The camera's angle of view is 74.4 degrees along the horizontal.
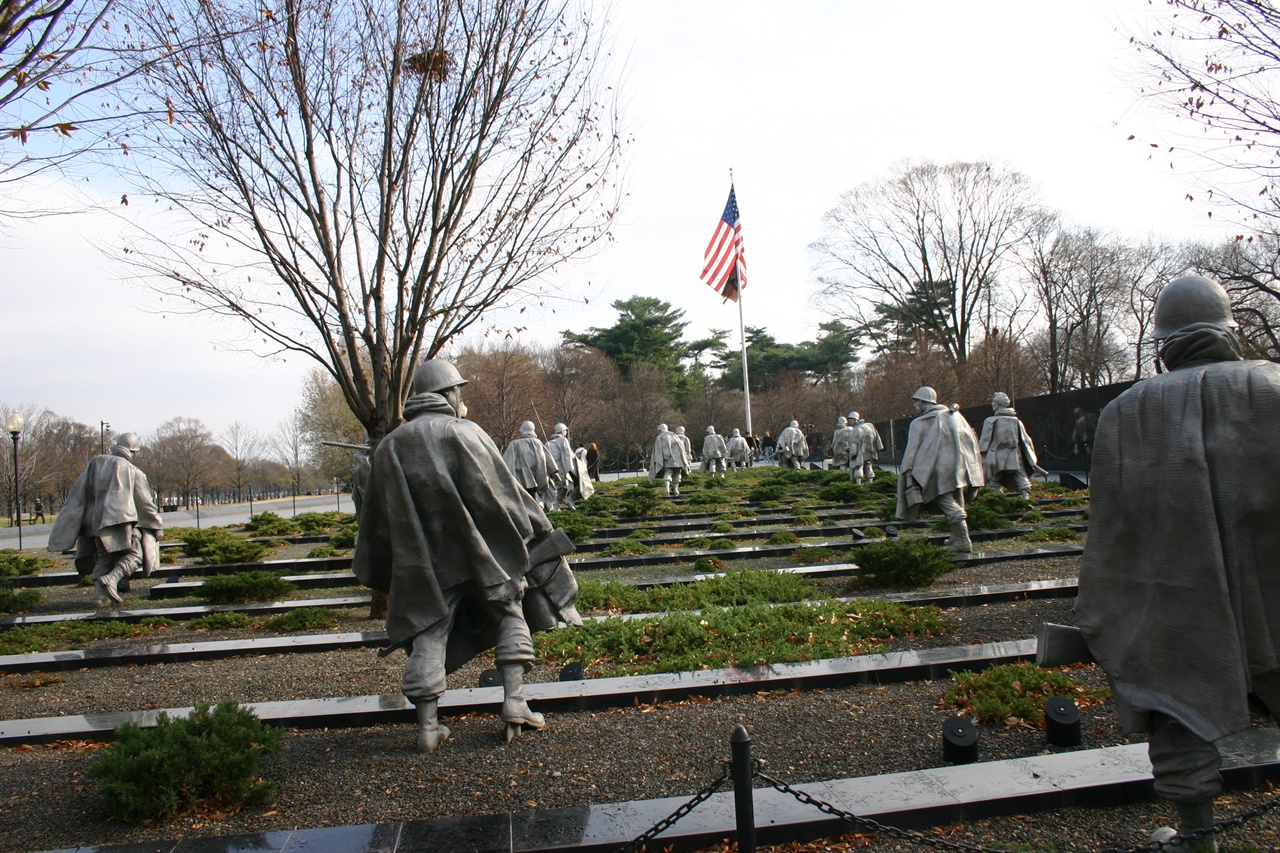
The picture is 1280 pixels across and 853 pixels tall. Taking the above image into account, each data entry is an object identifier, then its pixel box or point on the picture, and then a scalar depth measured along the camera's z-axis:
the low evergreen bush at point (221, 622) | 8.93
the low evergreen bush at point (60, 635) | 8.02
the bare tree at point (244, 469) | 47.46
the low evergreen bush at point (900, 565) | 8.77
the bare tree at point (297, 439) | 49.91
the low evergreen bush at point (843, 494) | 20.33
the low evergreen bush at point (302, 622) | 8.52
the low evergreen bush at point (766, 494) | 21.27
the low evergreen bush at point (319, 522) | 19.44
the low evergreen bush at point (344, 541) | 15.45
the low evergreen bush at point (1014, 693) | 4.70
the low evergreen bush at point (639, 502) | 18.72
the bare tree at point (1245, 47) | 7.55
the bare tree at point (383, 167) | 8.57
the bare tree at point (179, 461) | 49.34
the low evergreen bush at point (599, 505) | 19.61
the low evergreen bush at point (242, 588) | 10.20
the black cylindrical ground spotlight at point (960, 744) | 4.05
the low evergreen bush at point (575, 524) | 14.48
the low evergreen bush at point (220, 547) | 14.09
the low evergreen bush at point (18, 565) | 13.53
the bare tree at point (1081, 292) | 40.38
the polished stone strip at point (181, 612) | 9.45
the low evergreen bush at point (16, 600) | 9.98
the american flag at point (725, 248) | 33.38
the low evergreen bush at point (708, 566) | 11.06
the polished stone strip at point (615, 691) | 5.21
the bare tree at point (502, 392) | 38.47
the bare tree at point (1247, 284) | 20.39
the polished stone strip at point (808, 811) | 3.36
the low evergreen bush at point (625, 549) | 13.19
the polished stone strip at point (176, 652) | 7.43
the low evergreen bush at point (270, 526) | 19.11
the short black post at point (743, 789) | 2.59
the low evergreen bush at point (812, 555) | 11.87
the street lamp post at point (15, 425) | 21.66
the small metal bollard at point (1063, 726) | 4.29
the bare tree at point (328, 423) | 45.84
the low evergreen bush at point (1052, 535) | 12.26
